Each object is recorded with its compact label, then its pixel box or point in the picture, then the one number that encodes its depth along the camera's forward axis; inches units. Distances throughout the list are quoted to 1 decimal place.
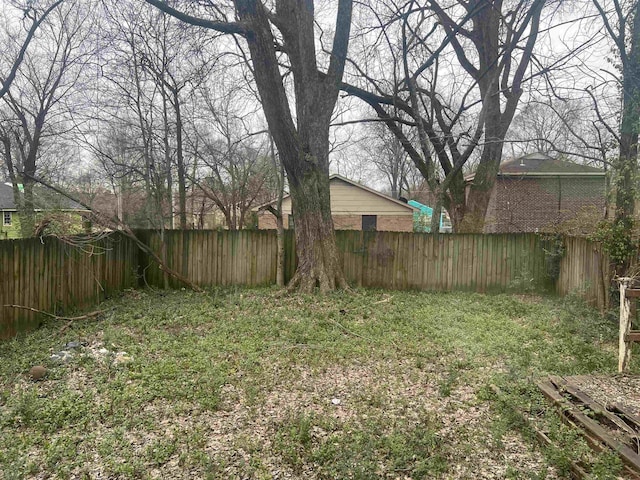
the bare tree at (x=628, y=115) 244.2
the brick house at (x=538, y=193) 615.2
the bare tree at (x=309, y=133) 309.3
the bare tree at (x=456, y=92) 373.7
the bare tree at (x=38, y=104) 509.0
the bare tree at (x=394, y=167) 1064.0
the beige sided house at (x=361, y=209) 686.5
